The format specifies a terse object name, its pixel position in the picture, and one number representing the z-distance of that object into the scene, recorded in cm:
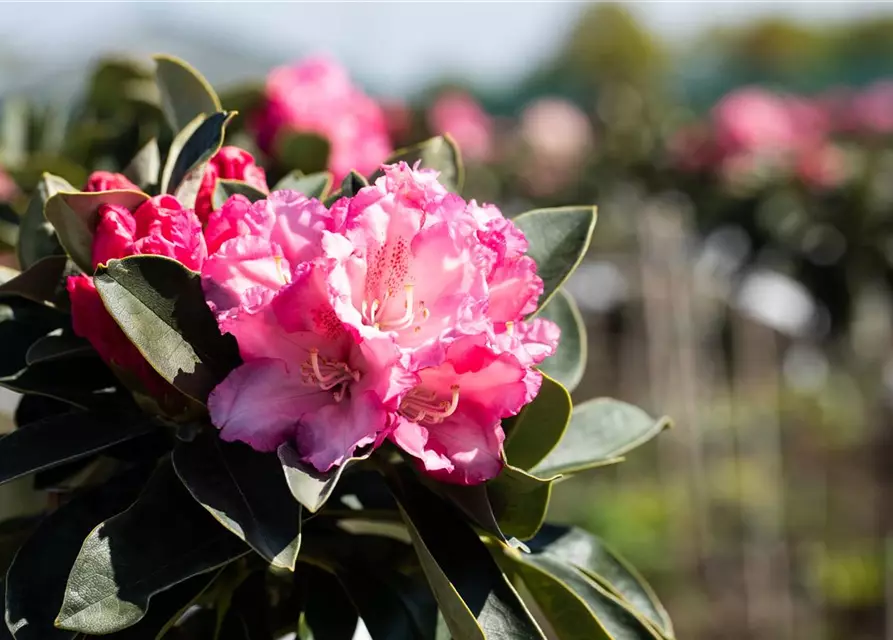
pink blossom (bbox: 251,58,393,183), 142
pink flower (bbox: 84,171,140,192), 79
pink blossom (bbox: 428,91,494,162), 403
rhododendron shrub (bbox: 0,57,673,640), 66
